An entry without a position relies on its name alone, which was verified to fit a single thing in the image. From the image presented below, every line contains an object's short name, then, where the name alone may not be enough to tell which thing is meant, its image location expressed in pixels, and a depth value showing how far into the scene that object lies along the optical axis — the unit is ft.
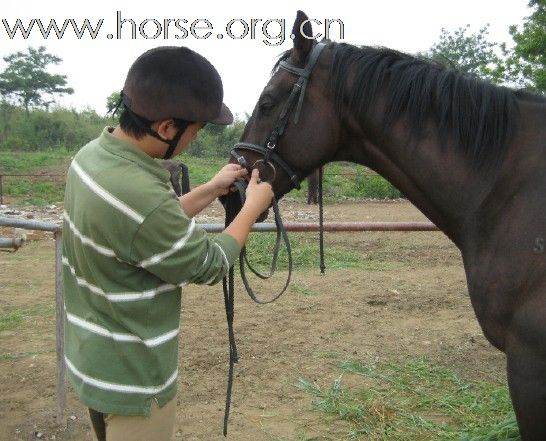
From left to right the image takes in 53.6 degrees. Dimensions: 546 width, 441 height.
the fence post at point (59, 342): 10.52
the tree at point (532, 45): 59.67
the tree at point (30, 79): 112.98
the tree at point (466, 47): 159.74
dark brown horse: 5.68
